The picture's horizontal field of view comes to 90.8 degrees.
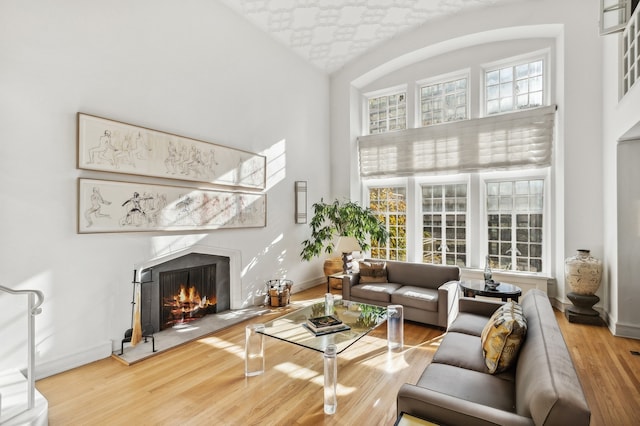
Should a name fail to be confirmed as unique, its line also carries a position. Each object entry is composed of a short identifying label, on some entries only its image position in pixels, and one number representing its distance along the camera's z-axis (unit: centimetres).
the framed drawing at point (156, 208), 314
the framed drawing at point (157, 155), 313
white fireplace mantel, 427
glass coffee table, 272
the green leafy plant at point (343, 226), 580
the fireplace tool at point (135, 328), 333
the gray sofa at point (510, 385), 123
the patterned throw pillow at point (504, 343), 203
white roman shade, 509
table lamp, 524
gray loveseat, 392
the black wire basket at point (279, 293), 499
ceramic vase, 410
